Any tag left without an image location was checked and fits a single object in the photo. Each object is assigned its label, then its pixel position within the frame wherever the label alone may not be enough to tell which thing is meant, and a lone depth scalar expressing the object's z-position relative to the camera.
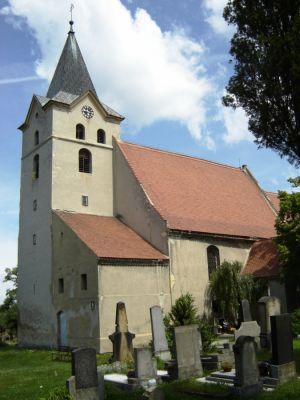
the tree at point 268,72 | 14.55
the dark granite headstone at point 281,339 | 11.50
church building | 23.80
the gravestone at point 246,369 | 10.73
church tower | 27.59
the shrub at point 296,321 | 21.28
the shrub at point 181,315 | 21.06
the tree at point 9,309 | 40.06
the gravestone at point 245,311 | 18.62
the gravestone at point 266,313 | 16.50
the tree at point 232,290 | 25.81
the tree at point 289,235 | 22.58
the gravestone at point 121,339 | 17.70
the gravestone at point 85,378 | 10.68
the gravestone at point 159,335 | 17.69
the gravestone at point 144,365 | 12.82
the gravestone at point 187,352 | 13.00
